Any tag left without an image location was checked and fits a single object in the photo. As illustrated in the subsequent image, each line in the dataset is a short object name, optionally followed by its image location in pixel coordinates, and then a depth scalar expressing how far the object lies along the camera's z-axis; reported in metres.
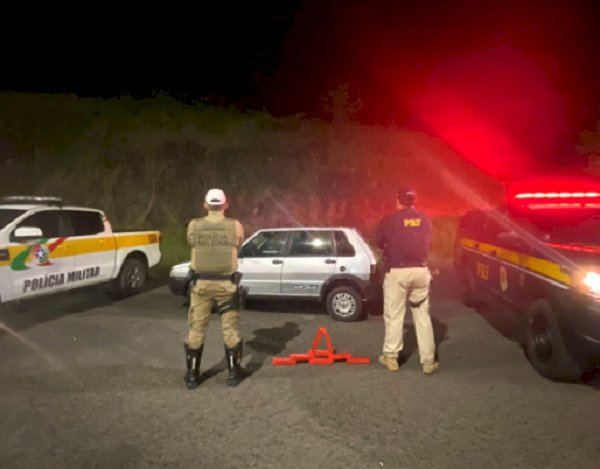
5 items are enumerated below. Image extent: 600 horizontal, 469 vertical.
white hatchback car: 7.83
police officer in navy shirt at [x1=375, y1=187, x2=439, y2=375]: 5.33
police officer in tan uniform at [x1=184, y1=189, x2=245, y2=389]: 4.88
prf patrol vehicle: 4.74
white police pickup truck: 7.39
